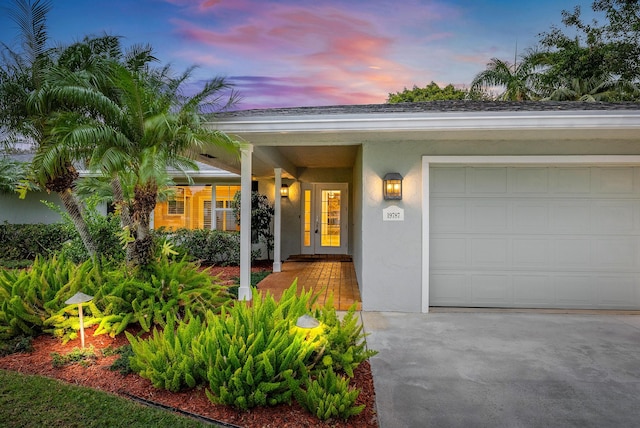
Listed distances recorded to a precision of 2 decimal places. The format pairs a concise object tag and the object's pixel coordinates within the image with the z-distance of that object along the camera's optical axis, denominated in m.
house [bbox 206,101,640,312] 5.76
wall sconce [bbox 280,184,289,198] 11.78
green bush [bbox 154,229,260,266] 10.65
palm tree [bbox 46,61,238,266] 4.55
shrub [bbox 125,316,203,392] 2.98
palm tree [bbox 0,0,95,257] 5.55
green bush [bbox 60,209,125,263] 6.48
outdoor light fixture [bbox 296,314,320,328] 3.10
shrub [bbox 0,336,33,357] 3.89
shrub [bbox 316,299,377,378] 3.20
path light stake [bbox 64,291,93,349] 3.83
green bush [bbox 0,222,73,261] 11.45
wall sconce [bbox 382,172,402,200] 5.68
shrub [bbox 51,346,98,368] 3.64
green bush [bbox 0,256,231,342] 4.15
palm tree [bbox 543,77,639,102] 17.19
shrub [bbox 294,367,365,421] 2.62
